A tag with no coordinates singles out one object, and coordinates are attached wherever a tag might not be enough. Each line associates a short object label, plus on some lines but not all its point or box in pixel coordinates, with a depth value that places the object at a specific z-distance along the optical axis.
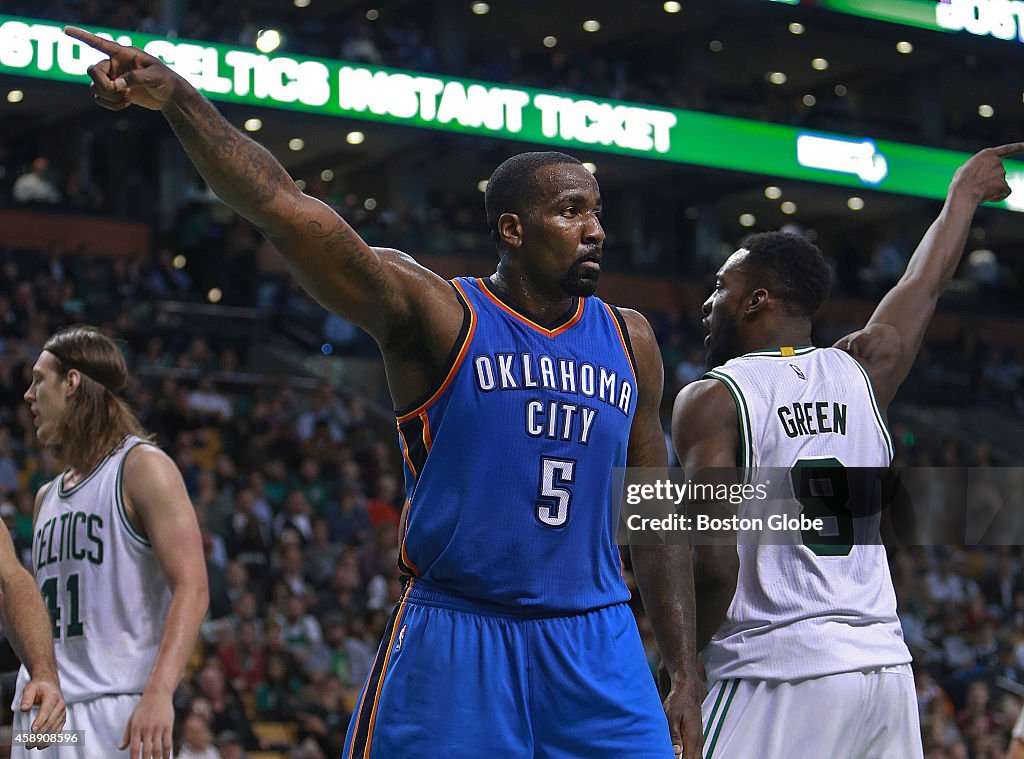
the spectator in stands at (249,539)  11.64
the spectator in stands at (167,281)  17.59
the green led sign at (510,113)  18.25
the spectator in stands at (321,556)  11.92
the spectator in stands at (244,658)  10.29
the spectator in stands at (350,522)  12.76
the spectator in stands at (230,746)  9.02
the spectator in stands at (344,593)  11.38
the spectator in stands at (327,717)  9.87
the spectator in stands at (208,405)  14.38
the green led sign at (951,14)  24.11
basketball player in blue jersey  3.27
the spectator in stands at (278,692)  10.12
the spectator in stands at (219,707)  9.51
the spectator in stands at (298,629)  10.80
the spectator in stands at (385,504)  13.34
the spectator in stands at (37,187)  19.06
